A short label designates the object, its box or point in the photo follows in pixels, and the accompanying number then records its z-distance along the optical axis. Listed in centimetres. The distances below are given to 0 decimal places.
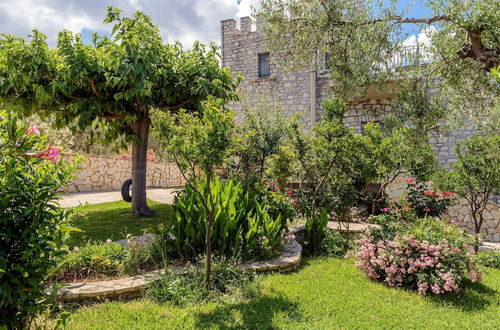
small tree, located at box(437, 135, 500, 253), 700
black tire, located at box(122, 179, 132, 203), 1002
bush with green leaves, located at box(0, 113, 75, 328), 207
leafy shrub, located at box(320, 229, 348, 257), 595
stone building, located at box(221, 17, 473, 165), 1431
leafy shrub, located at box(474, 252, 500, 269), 640
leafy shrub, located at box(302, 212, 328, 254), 601
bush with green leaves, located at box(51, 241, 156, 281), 395
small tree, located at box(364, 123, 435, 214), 599
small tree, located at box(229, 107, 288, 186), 712
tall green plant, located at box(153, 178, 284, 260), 443
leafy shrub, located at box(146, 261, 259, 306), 365
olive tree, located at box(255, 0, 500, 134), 586
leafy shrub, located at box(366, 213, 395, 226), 529
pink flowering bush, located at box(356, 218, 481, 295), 418
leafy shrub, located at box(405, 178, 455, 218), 851
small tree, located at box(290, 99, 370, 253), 594
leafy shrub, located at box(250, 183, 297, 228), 548
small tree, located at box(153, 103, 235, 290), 335
